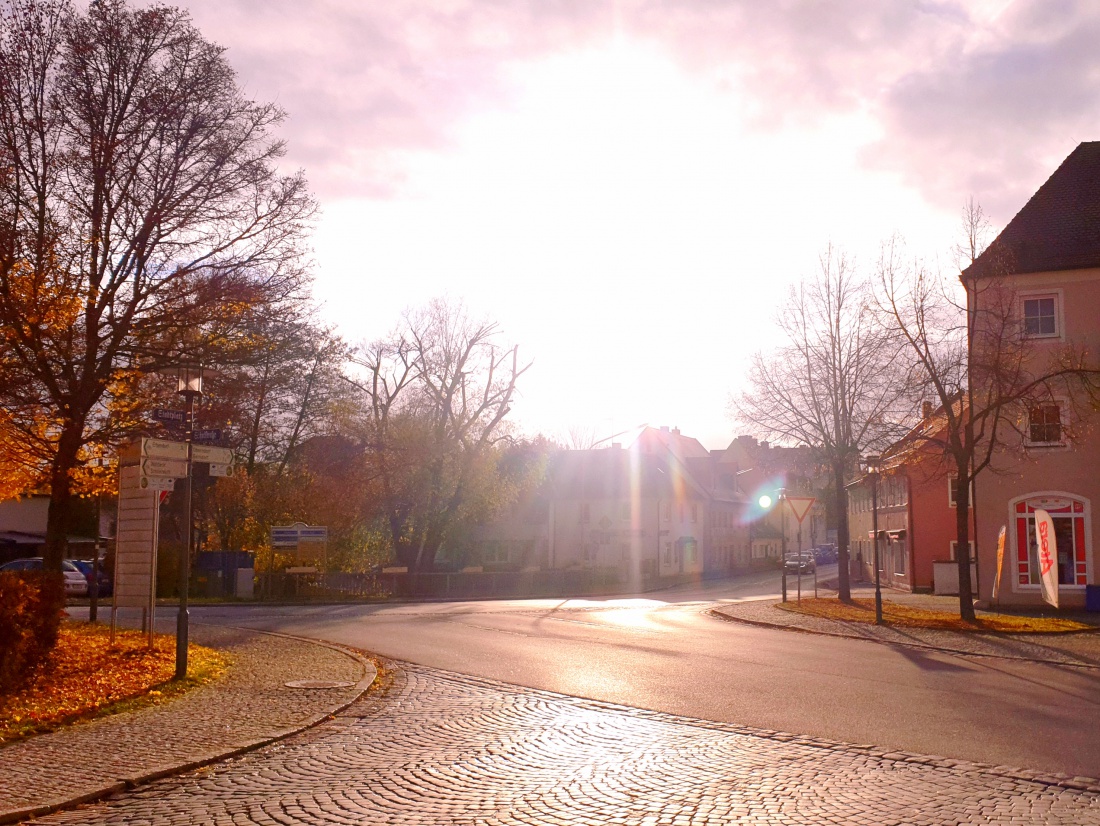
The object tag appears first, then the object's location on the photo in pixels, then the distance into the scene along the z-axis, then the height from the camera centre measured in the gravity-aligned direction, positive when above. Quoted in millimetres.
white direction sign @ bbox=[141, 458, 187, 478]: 13289 +763
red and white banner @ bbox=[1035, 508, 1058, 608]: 24078 -514
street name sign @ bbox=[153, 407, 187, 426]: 13517 +1429
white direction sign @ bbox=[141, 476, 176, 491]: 13414 +573
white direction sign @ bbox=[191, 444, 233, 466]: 13602 +953
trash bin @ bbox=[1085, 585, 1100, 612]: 27375 -1704
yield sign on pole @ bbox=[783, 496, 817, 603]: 29812 +756
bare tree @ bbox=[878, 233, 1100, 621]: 24031 +3740
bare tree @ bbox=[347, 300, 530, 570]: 44625 +3633
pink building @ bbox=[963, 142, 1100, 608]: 28906 +2440
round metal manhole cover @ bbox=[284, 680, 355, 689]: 13219 -1956
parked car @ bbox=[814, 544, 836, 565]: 93381 -2134
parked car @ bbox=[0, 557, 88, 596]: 37969 -1717
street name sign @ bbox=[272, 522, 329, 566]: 39125 -274
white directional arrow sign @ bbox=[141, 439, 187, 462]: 13258 +997
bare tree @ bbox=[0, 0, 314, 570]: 14445 +4572
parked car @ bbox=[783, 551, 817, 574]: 72688 -2362
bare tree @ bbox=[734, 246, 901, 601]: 32000 +3840
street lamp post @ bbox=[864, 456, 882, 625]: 27828 +1696
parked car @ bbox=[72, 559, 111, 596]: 40500 -1827
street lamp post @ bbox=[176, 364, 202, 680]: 13078 +650
